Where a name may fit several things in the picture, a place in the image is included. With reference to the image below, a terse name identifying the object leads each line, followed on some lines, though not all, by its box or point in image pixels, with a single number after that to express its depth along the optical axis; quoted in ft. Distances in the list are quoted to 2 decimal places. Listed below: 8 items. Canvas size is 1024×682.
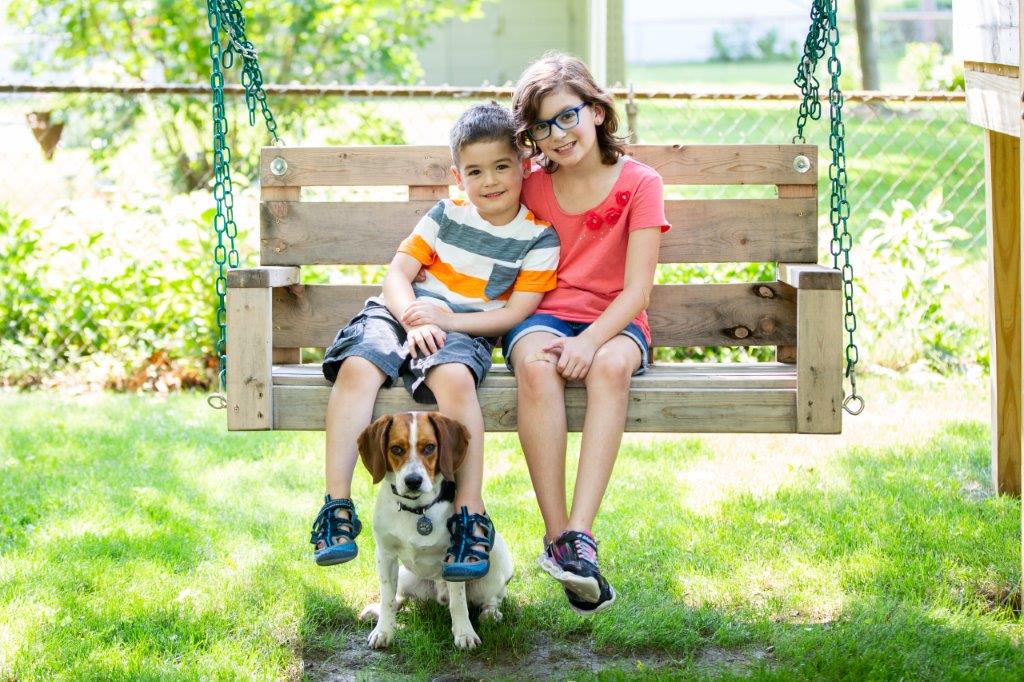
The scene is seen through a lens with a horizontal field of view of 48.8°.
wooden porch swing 12.81
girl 10.03
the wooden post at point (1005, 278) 13.55
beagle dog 9.85
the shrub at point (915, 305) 20.27
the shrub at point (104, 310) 20.17
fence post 19.98
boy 10.13
